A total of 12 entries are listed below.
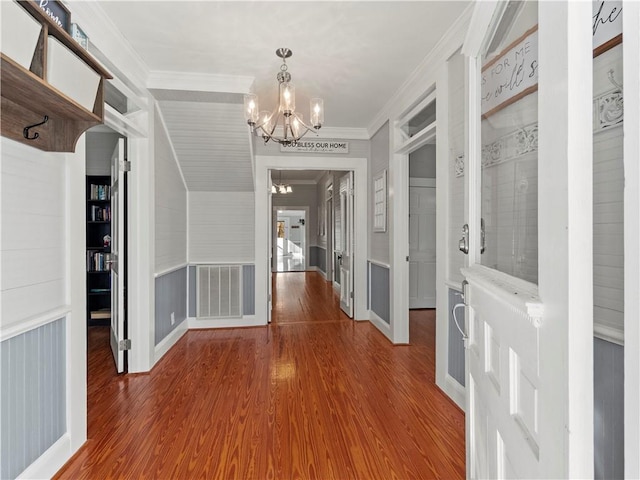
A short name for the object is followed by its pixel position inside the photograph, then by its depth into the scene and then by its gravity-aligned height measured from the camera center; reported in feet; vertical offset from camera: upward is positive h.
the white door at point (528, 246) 1.79 -0.06
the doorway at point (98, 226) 13.55 +0.55
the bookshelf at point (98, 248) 13.60 -0.37
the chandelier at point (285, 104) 7.70 +3.17
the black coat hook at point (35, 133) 4.68 +1.55
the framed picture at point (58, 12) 4.31 +3.10
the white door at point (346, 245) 15.19 -0.32
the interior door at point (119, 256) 9.18 -0.47
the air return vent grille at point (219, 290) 13.74 -2.14
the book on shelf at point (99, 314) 13.61 -3.08
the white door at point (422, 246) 17.01 -0.42
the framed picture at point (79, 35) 5.45 +3.47
